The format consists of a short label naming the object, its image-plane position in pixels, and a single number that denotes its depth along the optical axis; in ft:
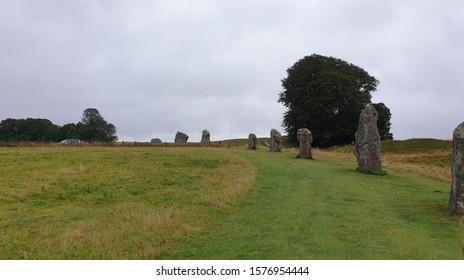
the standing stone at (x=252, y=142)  152.76
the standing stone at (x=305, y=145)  111.65
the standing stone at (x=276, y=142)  137.69
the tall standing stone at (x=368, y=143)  85.87
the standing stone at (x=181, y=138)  182.60
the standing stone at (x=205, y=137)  176.14
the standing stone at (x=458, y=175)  48.49
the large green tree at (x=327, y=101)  196.75
